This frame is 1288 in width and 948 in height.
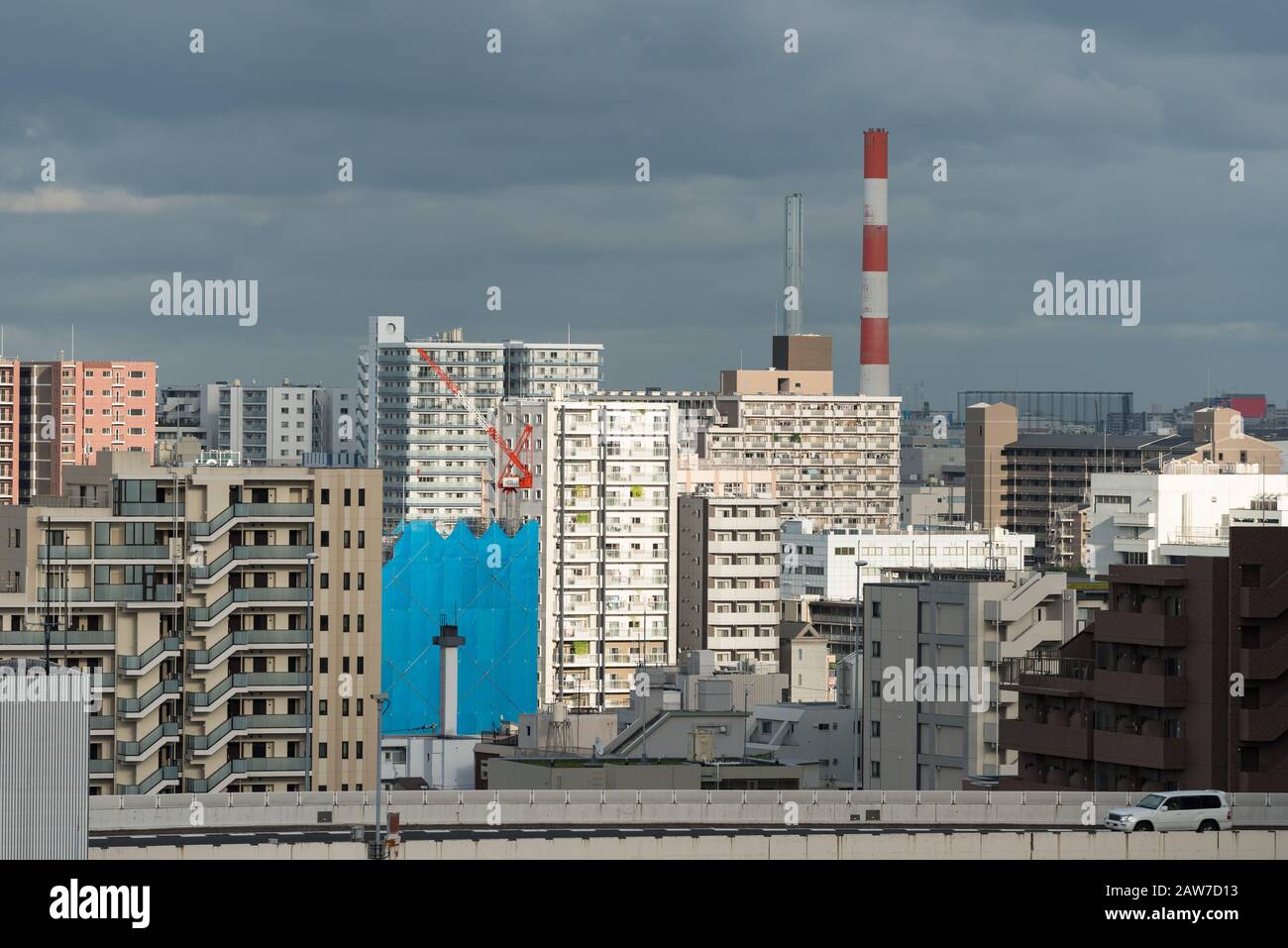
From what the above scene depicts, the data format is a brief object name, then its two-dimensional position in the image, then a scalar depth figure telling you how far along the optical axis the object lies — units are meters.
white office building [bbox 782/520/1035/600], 177.75
